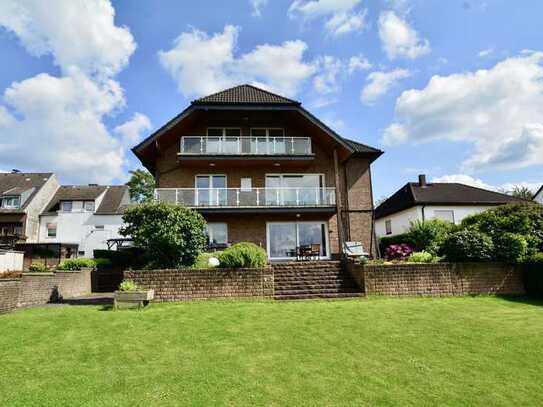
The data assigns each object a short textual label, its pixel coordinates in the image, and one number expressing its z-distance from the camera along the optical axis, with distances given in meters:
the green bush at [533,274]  11.66
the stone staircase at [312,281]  11.72
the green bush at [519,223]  13.04
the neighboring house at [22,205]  32.75
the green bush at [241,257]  11.78
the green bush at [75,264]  16.09
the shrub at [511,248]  12.26
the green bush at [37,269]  17.89
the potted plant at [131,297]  10.27
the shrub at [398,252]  15.55
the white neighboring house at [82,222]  34.12
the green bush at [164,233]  12.05
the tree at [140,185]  45.34
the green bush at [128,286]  10.58
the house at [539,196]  34.84
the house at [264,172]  18.02
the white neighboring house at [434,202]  25.08
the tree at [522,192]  49.94
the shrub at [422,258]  13.21
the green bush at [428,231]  17.06
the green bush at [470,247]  12.30
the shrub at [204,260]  12.57
